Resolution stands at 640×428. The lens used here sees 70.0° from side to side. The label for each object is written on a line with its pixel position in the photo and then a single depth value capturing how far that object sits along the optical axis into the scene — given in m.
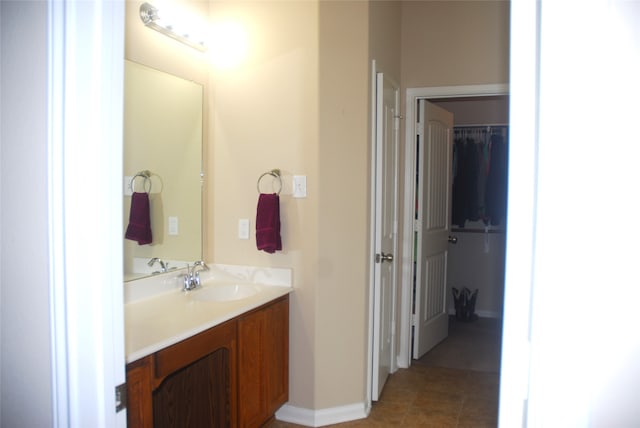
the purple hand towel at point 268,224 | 2.53
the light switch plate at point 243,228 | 2.70
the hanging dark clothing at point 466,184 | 4.68
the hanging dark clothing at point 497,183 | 4.57
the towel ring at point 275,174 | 2.61
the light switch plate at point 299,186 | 2.57
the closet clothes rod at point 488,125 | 4.67
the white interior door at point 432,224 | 3.54
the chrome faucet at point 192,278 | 2.44
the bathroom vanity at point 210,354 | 1.59
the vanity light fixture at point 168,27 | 2.23
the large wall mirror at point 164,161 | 2.20
